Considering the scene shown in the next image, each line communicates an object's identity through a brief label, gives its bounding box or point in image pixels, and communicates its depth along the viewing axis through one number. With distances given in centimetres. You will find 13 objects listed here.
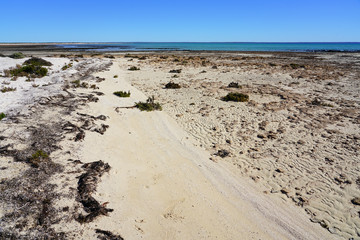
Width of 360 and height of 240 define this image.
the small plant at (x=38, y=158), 459
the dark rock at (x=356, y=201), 465
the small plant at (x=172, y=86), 1536
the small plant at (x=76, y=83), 1251
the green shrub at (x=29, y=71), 1433
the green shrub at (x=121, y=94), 1241
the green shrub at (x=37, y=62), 1966
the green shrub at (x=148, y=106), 1052
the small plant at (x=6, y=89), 965
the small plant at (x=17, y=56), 2535
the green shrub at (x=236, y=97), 1193
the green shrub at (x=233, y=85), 1558
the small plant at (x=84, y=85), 1286
